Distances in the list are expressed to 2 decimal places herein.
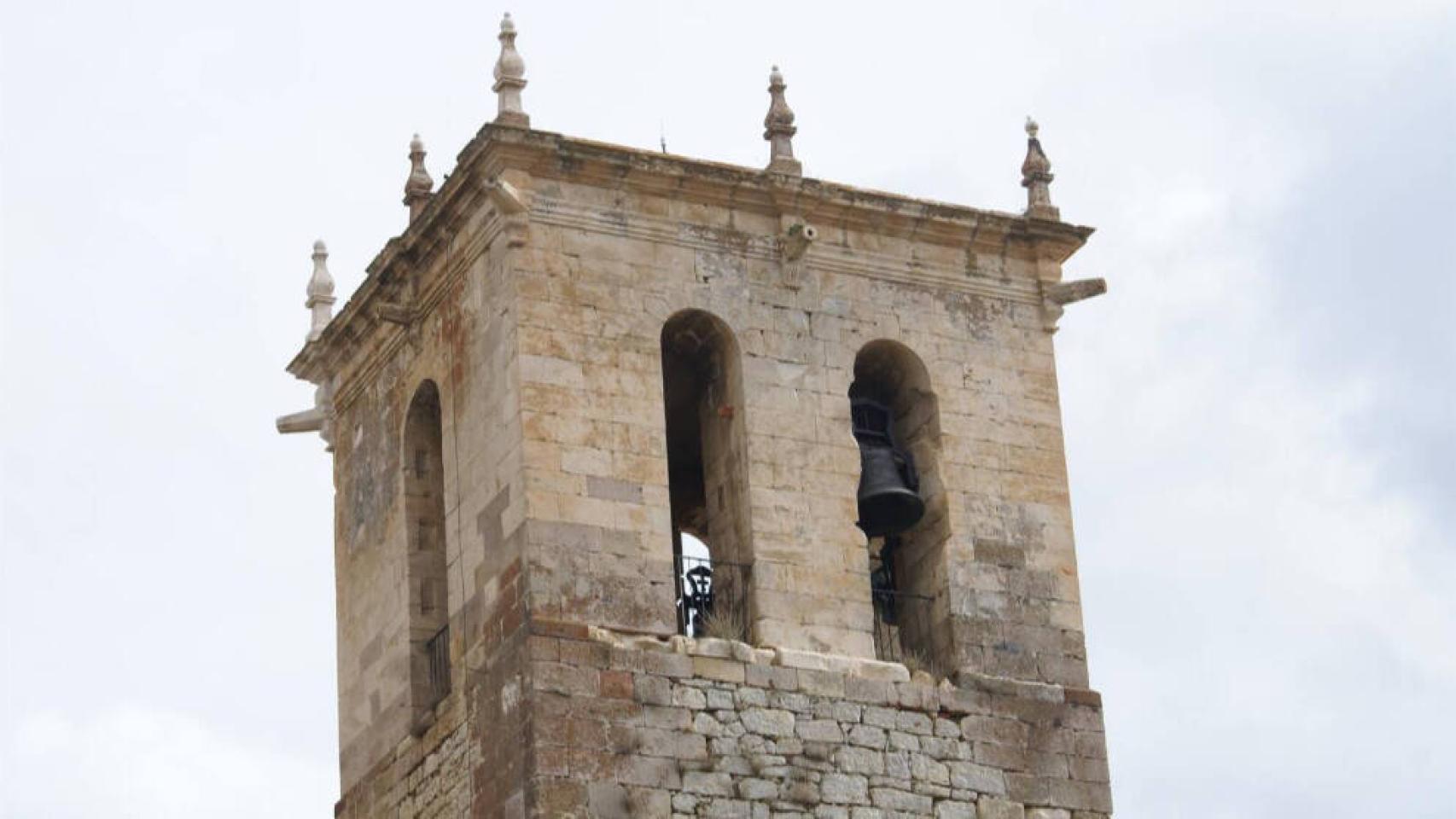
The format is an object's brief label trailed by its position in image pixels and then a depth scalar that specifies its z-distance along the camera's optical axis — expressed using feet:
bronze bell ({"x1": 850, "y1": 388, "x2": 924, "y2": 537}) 97.19
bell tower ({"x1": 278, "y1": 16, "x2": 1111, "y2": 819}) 91.97
